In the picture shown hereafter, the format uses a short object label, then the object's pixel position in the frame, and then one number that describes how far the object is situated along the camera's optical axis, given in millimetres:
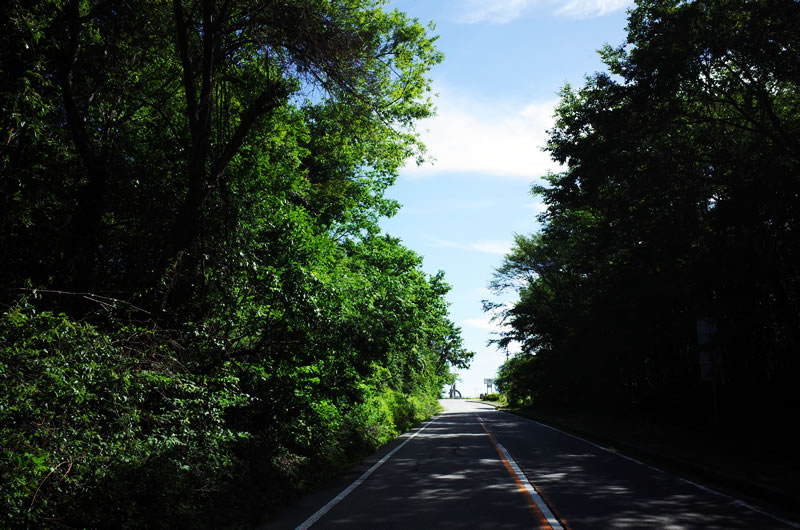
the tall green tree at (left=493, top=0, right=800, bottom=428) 13109
